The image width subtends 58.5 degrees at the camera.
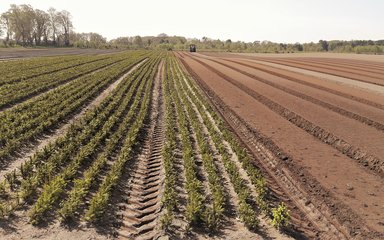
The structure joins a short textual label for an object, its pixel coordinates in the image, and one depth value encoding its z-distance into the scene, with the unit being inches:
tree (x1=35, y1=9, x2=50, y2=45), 5354.3
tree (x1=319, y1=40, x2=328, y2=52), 6789.4
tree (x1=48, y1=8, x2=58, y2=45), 5940.0
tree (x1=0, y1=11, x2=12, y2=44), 4709.6
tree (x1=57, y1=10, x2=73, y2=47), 6161.4
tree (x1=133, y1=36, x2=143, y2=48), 7162.4
